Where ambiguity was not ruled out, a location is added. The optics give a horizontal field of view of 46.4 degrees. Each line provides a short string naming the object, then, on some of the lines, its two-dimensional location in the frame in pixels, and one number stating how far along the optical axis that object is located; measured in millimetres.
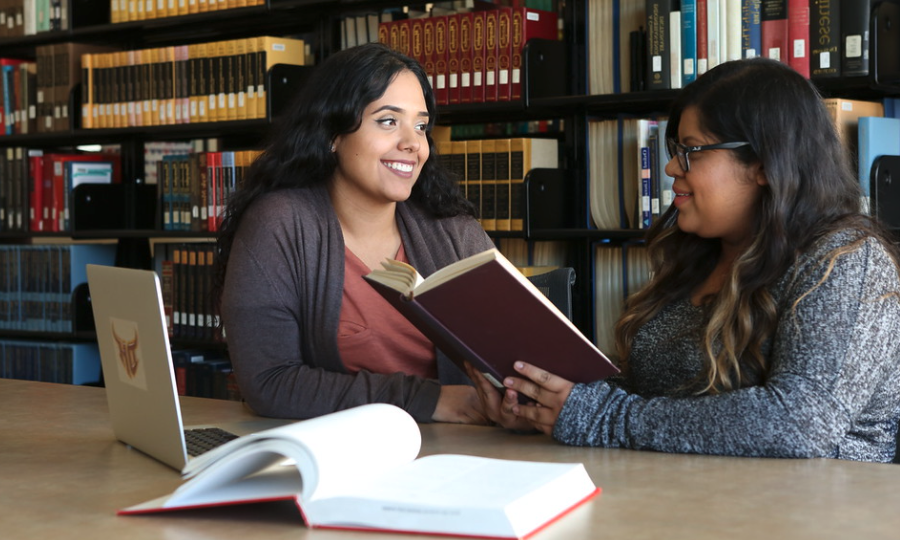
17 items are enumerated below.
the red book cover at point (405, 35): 3193
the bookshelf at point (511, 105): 2873
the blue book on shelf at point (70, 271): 3934
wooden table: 999
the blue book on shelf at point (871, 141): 2404
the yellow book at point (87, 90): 3887
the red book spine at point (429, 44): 3150
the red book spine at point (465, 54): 3069
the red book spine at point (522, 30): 2963
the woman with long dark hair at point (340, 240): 1679
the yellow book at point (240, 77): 3498
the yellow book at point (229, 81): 3531
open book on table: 965
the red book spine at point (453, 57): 3100
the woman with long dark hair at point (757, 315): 1303
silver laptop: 1216
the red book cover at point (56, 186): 3988
